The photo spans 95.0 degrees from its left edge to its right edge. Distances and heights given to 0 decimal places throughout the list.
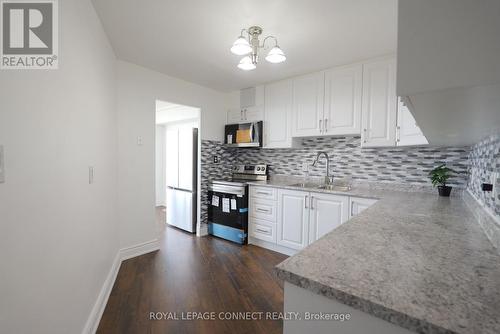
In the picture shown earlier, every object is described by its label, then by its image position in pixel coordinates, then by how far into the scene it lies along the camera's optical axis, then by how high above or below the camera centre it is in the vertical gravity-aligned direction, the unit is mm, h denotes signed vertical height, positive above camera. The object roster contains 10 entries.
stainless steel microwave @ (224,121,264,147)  3377 +416
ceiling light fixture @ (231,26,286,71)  1709 +879
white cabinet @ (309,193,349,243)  2406 -550
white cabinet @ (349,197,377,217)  2227 -407
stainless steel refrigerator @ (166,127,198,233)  3562 -263
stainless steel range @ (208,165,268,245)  3172 -662
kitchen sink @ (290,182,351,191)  2833 -307
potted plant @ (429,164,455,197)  2121 -133
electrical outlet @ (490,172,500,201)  955 -84
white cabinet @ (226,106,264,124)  3465 +736
